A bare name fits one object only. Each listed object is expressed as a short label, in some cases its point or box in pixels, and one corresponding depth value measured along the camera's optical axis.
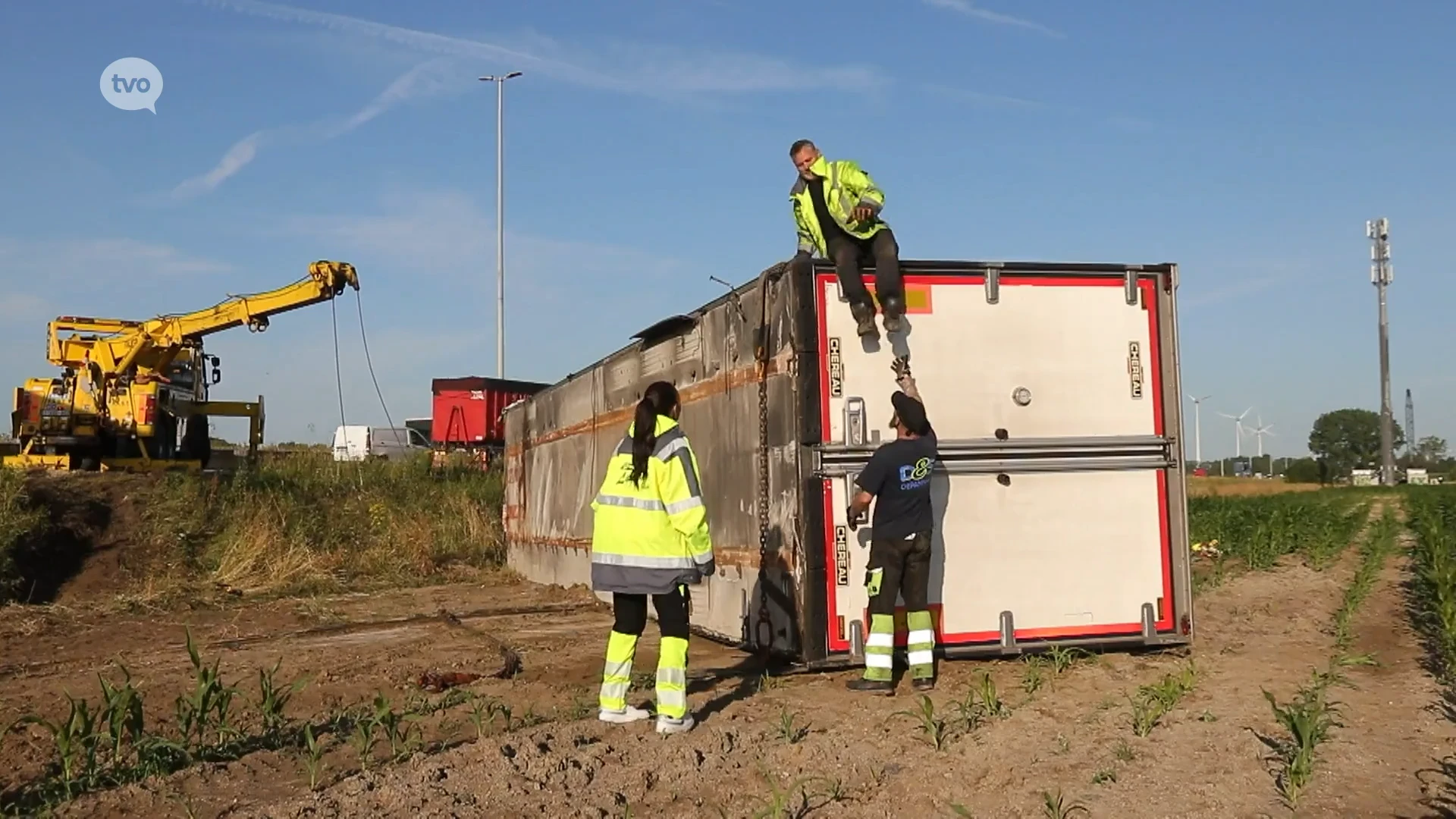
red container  30.88
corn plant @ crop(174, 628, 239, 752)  5.55
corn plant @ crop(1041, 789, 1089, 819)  4.43
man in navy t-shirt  7.12
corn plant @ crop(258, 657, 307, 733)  5.88
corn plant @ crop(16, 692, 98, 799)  4.90
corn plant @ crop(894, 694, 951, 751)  5.71
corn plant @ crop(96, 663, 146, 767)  5.22
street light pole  33.09
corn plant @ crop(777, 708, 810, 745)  5.83
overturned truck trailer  7.49
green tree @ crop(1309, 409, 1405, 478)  129.88
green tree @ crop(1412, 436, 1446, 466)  137.93
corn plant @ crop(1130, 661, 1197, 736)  5.90
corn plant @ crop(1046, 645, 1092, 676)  7.49
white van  34.19
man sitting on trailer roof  7.47
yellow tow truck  19.30
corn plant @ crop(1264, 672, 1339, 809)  4.79
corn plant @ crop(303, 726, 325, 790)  5.00
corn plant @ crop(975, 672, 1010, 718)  6.33
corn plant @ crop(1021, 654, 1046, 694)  7.01
